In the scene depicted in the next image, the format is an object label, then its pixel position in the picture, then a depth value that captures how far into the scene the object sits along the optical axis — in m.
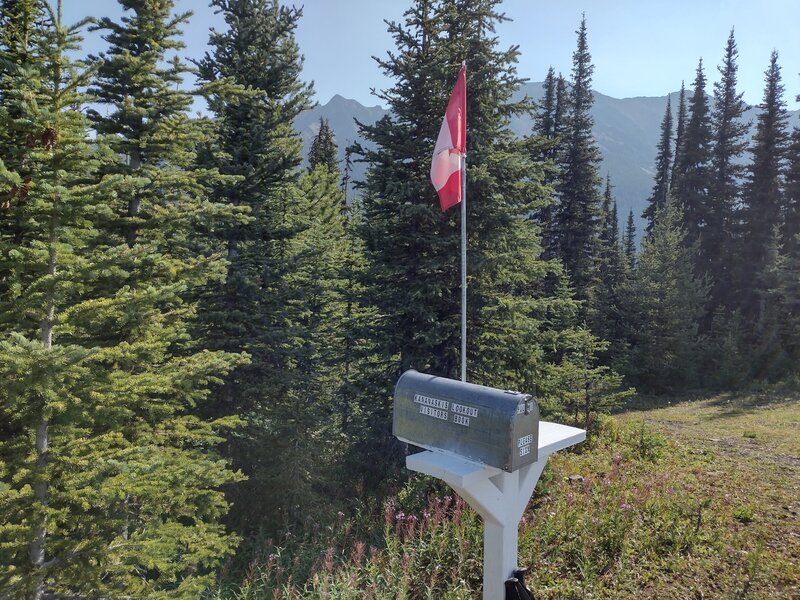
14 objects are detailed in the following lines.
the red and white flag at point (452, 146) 6.08
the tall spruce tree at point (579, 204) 30.33
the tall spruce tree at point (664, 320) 26.28
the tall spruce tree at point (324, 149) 43.74
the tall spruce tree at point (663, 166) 51.37
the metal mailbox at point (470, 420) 3.99
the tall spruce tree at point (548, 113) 36.34
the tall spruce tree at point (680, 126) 45.41
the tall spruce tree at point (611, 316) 27.38
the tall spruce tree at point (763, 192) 33.38
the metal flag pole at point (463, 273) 5.47
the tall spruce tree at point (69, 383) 4.87
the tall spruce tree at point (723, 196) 34.97
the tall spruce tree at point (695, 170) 37.41
